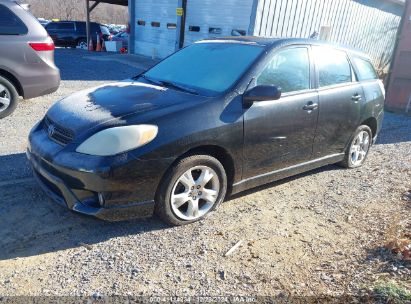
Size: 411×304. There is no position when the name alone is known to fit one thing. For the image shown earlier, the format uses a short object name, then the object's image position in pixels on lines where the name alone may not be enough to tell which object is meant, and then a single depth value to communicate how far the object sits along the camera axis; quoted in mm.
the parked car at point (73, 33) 21469
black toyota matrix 2982
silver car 5906
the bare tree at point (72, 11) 51497
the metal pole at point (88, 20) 20639
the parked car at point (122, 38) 21628
